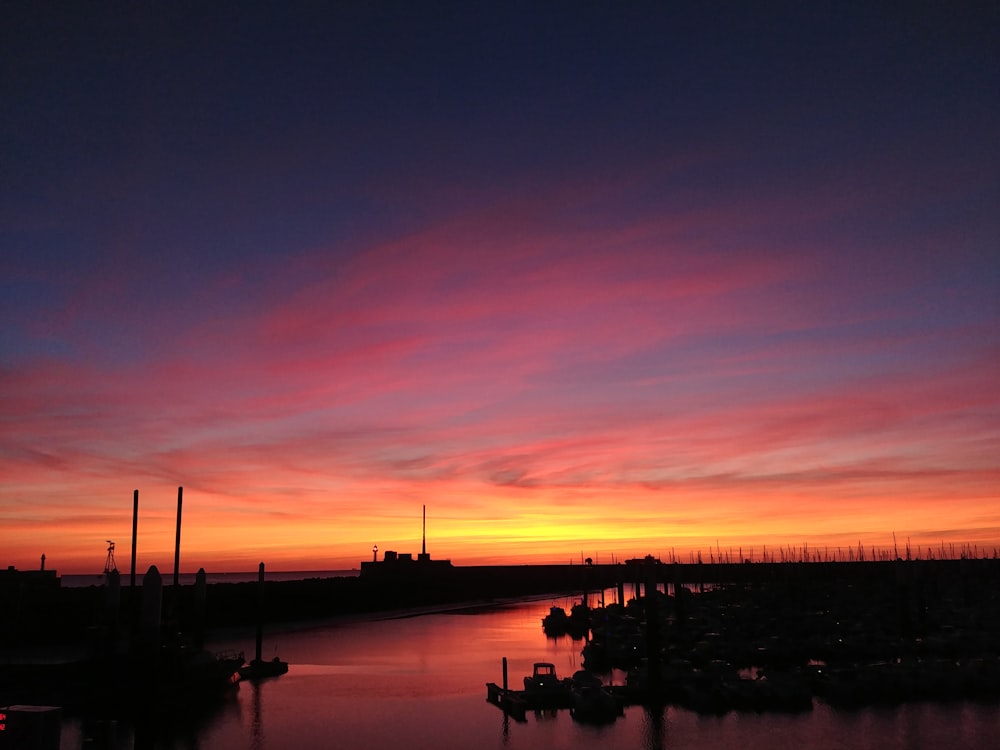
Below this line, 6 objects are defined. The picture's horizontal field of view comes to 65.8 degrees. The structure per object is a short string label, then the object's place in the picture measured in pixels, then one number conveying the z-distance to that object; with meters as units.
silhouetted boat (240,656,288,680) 55.41
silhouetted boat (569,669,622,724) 41.25
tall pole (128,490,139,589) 64.06
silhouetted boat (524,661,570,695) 44.22
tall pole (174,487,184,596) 63.91
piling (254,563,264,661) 59.66
